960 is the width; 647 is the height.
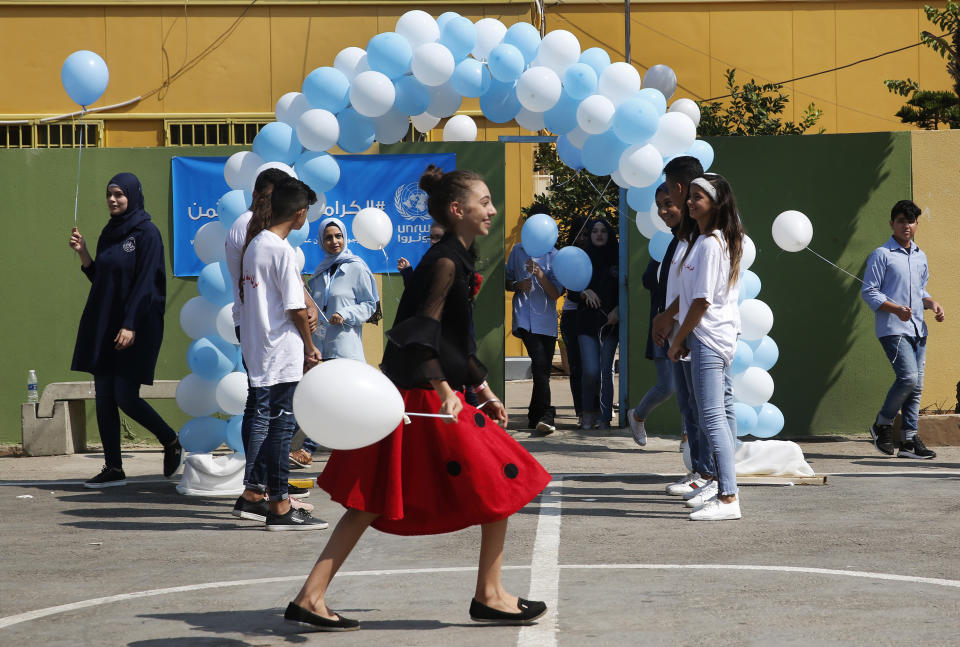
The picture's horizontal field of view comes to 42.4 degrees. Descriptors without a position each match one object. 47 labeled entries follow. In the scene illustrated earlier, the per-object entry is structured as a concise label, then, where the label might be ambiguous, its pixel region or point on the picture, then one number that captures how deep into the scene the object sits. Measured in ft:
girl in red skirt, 14.84
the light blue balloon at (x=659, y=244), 31.07
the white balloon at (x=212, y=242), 27.91
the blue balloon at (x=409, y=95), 29.91
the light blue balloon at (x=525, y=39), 30.40
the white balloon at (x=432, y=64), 29.19
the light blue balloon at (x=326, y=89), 29.09
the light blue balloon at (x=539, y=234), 34.68
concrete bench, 33.19
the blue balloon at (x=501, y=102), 30.42
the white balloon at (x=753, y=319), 29.60
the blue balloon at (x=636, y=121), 28.94
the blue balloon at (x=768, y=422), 29.55
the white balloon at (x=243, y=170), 28.32
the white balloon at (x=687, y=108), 32.71
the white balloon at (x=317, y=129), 28.43
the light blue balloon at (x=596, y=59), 30.55
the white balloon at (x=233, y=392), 26.50
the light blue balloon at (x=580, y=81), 29.63
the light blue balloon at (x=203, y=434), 27.76
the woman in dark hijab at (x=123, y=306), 27.27
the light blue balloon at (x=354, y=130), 29.81
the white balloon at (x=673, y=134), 29.35
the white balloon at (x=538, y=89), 29.35
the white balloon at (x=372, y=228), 31.14
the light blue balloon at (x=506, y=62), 29.53
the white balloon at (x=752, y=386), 29.14
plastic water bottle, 34.27
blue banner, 35.83
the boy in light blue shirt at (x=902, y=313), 31.60
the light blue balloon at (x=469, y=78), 29.86
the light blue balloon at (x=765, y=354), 30.19
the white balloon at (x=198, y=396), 27.53
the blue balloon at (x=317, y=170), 28.96
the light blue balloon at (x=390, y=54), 29.37
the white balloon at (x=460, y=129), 36.55
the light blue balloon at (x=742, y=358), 28.94
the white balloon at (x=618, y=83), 29.73
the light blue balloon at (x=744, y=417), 28.71
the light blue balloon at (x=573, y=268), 34.68
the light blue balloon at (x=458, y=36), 30.12
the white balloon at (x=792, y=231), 29.91
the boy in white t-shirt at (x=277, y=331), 22.25
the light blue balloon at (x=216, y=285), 27.50
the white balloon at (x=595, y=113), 29.14
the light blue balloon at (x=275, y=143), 28.50
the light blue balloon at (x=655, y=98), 29.48
